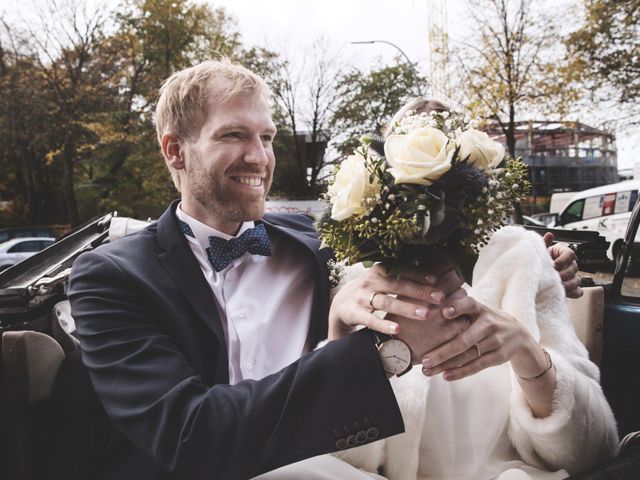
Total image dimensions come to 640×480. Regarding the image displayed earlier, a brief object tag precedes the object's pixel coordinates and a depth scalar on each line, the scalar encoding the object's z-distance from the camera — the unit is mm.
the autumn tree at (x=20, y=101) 21656
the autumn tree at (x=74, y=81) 21703
